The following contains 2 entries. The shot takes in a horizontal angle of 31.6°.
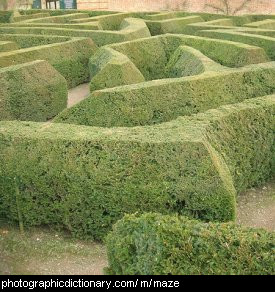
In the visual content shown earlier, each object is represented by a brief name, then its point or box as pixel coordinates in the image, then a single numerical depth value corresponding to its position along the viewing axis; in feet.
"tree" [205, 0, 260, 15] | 118.83
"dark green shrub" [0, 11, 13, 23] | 100.48
